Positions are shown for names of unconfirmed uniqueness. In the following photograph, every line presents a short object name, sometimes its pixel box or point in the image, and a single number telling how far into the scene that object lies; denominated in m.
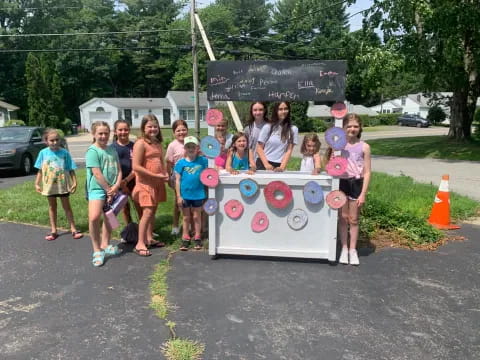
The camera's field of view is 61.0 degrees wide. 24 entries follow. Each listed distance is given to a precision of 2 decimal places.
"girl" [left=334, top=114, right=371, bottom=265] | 4.34
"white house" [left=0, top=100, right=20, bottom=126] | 36.61
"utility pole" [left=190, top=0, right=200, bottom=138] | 18.75
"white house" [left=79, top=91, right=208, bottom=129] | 47.88
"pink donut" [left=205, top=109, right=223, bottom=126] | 4.81
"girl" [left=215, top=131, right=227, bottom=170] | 5.09
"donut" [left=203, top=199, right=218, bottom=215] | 4.57
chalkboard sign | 4.55
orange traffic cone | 6.04
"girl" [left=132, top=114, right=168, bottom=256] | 4.56
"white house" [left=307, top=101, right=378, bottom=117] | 58.76
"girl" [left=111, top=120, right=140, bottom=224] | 4.96
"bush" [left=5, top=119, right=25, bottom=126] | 30.19
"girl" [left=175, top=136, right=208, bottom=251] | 4.75
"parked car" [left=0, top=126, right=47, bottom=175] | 11.66
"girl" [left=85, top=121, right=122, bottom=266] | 4.40
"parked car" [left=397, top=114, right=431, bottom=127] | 46.92
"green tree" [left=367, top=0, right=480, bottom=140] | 13.04
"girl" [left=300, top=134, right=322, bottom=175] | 4.84
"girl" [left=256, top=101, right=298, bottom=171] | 4.84
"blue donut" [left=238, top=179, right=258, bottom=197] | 4.46
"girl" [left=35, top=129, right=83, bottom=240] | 5.25
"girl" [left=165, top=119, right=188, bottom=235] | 5.24
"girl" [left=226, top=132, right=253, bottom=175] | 4.81
